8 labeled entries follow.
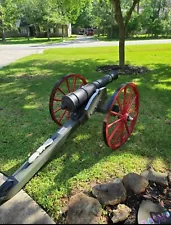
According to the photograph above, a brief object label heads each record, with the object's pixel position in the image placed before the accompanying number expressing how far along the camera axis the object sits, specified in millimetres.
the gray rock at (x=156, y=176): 2827
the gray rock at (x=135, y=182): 2652
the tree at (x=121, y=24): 8828
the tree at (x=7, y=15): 34656
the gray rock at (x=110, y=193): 2508
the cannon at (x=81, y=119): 2525
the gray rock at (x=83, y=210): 2232
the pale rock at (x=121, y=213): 2297
